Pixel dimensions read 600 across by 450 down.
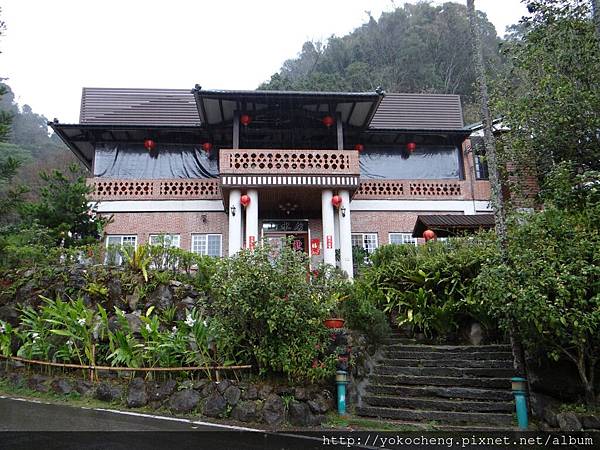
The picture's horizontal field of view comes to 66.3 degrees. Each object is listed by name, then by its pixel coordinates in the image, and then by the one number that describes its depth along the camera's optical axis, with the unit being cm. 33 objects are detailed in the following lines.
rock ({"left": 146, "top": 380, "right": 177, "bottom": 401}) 762
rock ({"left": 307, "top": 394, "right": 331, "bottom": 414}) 731
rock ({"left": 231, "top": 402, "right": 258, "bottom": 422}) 717
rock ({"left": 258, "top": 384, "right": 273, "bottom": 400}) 740
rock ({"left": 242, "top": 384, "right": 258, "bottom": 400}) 740
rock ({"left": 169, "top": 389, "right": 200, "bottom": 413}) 741
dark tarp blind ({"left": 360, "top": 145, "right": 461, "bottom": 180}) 1795
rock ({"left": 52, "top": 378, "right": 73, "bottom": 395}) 802
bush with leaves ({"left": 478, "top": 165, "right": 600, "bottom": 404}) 607
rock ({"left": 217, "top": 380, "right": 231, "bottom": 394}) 746
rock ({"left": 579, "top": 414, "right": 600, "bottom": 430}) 615
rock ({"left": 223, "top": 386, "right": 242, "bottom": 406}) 736
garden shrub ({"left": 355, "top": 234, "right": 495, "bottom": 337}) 940
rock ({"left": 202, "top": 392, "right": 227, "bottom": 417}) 729
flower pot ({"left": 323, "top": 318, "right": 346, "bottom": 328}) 817
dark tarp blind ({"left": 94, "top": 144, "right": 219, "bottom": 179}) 1714
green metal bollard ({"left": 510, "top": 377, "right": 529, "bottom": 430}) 675
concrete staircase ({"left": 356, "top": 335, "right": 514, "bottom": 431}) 711
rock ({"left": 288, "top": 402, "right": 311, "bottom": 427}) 713
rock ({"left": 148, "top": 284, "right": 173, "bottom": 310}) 951
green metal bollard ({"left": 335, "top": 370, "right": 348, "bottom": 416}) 761
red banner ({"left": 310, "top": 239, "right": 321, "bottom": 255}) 1678
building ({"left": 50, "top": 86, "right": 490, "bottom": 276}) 1475
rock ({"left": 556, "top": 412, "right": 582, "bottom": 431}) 625
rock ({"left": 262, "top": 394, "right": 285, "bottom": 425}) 710
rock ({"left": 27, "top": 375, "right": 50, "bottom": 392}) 817
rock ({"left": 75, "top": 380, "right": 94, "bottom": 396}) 796
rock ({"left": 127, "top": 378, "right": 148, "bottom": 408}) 758
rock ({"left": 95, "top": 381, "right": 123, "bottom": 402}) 776
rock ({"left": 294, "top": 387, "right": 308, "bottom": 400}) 738
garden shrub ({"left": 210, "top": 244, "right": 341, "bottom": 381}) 717
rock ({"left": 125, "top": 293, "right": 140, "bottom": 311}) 957
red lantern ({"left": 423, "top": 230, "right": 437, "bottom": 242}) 1319
